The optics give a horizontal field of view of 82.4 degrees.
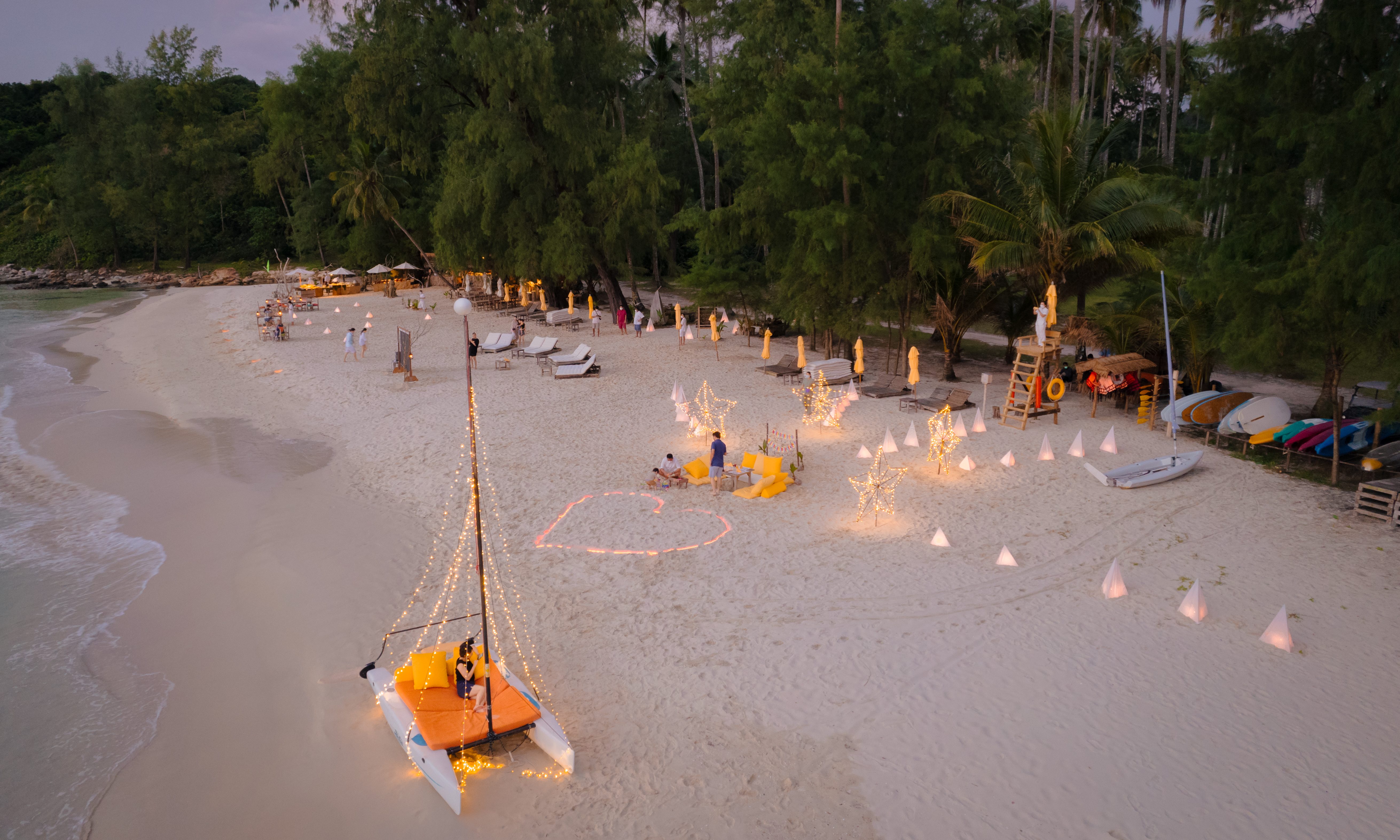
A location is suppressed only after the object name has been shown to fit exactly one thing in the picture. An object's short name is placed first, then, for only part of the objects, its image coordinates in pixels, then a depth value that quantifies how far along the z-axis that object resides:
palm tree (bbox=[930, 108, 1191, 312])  20.55
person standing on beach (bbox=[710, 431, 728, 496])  15.18
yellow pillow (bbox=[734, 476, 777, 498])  15.12
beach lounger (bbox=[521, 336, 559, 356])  29.44
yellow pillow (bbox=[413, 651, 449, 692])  8.88
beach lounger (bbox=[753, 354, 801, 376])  25.58
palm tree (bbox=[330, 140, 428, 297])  47.19
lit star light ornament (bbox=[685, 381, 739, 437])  19.17
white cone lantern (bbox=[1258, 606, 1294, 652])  9.84
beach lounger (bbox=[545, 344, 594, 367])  26.91
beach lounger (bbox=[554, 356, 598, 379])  25.86
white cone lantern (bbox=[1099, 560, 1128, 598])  11.10
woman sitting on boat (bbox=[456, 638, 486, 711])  8.69
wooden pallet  13.33
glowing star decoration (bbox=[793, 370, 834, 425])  19.94
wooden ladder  19.48
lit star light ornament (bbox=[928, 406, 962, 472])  16.59
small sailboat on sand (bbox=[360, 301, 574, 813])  8.02
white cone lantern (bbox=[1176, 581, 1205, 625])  10.52
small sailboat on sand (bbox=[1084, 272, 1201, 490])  15.38
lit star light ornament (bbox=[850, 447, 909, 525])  14.28
